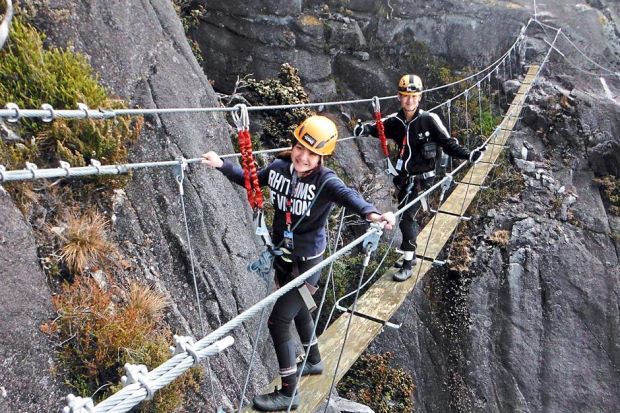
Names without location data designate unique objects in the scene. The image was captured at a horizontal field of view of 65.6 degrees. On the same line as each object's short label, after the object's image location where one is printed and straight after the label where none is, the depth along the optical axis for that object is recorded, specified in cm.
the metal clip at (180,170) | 301
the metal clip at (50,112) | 262
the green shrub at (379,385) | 621
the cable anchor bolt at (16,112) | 245
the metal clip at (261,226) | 276
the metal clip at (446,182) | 478
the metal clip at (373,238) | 267
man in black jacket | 420
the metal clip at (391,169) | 461
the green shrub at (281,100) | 793
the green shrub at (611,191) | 797
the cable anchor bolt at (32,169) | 258
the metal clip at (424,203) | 462
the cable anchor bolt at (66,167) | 272
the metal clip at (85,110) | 278
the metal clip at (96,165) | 288
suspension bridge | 152
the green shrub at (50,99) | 337
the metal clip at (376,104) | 474
